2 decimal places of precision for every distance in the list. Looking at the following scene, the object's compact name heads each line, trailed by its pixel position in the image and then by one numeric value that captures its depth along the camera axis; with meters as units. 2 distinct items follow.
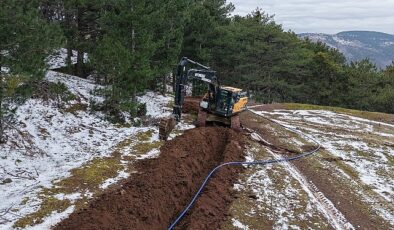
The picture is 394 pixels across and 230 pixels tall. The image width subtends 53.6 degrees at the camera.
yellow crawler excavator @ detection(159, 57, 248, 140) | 16.81
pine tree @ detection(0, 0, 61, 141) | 10.77
